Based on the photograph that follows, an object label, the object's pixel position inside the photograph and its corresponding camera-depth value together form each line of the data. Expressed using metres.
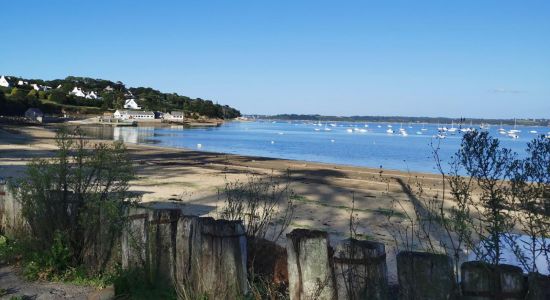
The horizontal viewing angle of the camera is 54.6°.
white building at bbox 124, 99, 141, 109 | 196.73
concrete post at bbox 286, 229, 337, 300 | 3.91
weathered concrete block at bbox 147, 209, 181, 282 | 5.15
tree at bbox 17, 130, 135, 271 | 5.77
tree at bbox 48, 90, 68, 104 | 157.21
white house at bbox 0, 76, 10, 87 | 179.82
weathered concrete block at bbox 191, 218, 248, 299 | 4.47
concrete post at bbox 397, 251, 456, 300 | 3.35
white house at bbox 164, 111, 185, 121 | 173.66
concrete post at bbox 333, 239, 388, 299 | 3.67
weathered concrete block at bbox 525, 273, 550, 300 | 3.05
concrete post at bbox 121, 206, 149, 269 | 5.30
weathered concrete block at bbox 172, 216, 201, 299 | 4.64
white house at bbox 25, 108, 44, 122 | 107.81
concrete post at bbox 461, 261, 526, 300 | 3.14
